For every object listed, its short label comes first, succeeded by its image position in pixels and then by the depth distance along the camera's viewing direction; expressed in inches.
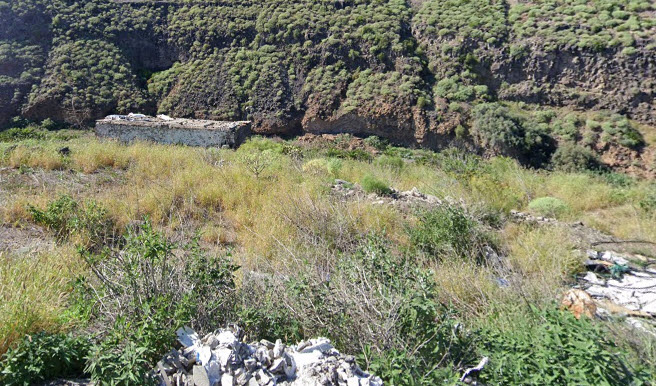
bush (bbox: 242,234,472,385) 108.3
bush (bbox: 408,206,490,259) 222.1
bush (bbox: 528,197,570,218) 318.3
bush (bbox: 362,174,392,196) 326.3
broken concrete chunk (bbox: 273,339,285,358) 107.6
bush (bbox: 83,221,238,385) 96.0
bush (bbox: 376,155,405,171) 474.3
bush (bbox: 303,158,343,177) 383.4
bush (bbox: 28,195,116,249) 217.6
